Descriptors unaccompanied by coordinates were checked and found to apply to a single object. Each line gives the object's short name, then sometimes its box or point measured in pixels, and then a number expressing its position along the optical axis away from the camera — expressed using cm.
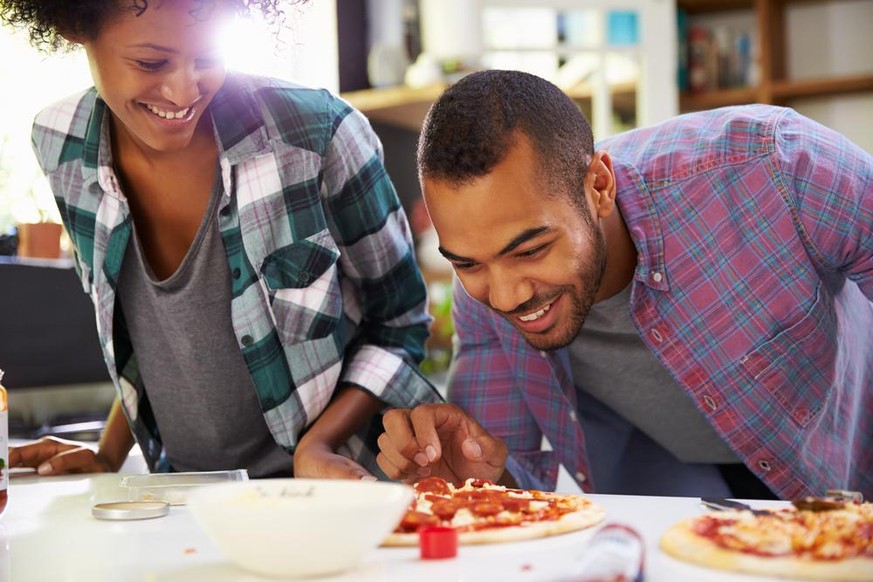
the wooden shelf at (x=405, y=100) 336
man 130
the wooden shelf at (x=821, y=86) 384
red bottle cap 82
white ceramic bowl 73
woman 146
